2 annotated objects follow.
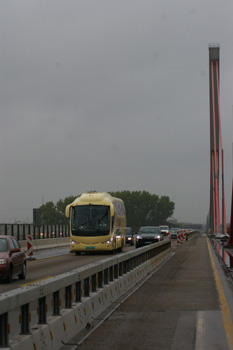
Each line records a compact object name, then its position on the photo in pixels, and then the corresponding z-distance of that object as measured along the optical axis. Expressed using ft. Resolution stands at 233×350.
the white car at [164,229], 318.04
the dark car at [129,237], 207.51
